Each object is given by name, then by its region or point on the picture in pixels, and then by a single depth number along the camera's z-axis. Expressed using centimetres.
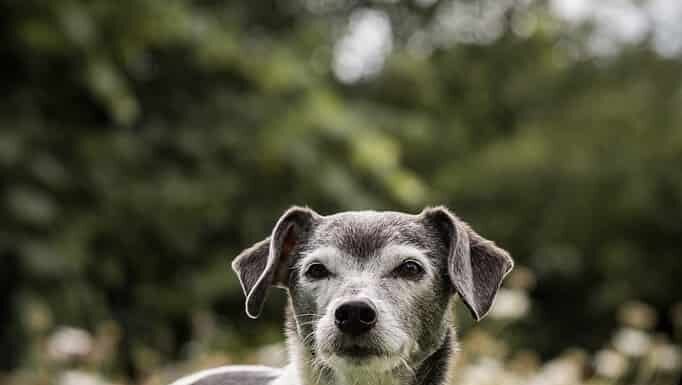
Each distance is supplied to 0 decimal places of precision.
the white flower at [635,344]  697
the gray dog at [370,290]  321
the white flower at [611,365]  639
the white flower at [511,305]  666
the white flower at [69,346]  591
